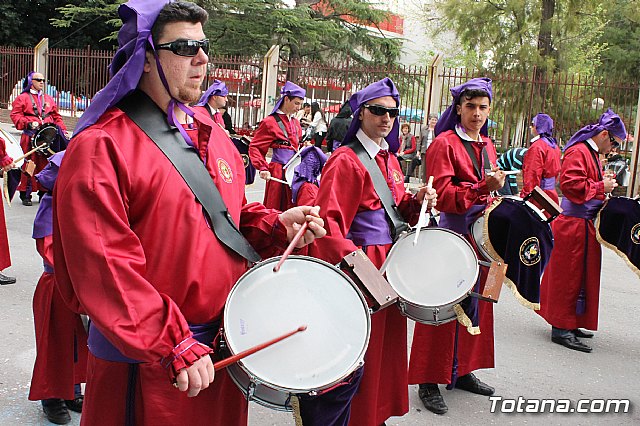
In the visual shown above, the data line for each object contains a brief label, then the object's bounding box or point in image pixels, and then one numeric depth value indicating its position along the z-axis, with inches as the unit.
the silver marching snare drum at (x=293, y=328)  92.0
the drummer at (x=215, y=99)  389.4
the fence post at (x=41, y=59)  895.1
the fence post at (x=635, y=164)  579.2
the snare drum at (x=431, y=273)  149.7
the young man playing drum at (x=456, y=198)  182.1
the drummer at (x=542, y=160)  341.1
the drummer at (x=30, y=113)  457.7
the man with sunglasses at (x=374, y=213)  147.6
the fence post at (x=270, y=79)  741.3
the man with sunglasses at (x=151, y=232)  81.1
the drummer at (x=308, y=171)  297.3
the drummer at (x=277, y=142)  353.1
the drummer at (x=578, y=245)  239.8
